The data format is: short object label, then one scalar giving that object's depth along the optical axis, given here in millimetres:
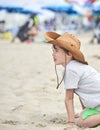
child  4137
